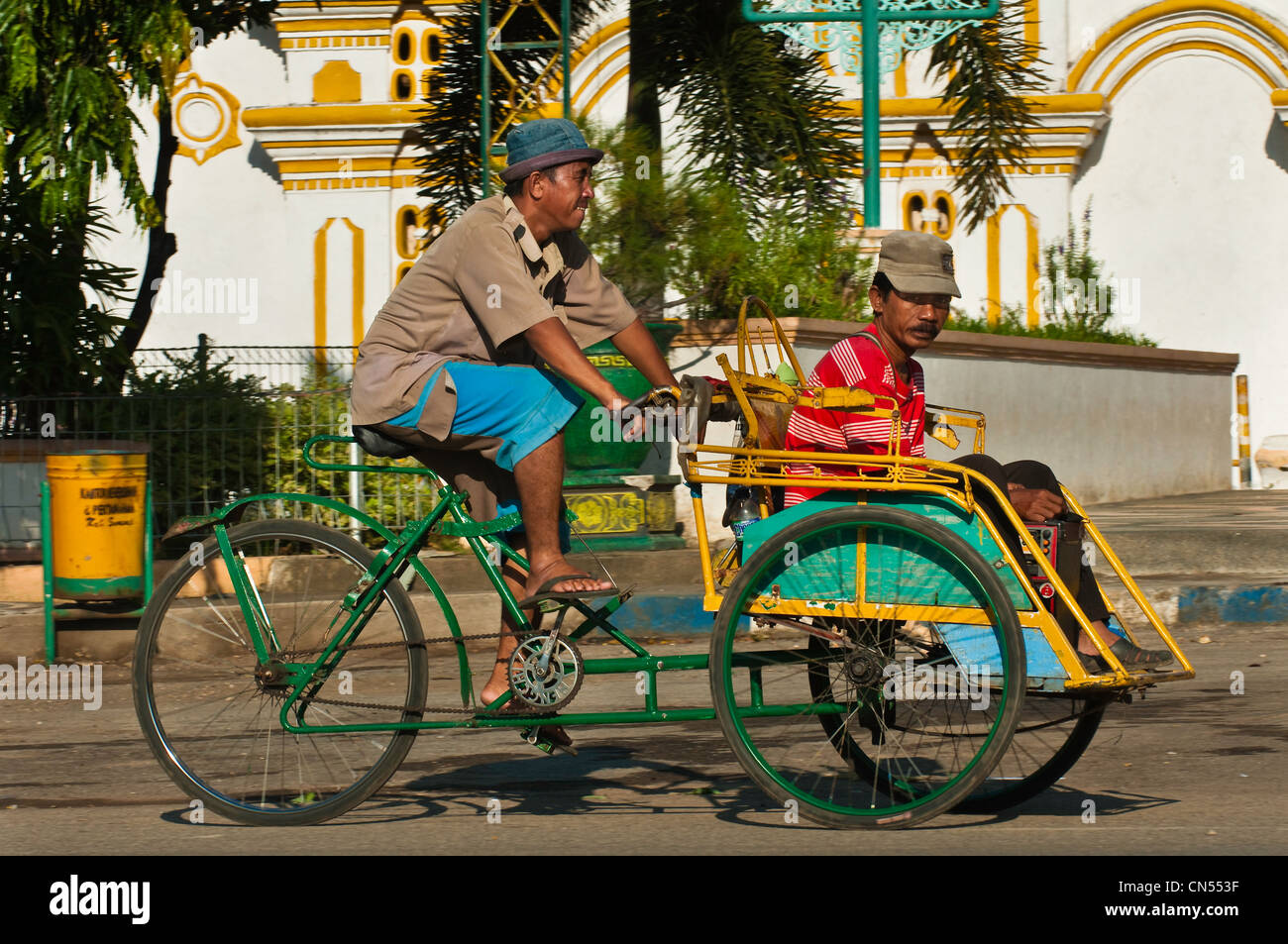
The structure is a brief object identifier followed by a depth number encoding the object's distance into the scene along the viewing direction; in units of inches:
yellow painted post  703.7
